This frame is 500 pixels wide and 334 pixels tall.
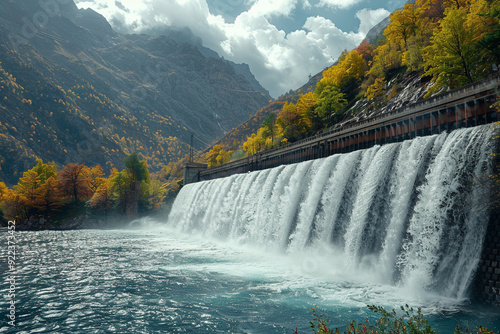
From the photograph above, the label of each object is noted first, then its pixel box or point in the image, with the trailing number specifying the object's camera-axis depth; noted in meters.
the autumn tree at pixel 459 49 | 30.17
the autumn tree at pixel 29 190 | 64.06
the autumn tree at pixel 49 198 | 64.81
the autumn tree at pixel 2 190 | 79.33
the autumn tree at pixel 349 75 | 66.62
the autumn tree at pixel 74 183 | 71.25
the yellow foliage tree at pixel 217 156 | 104.31
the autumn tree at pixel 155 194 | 77.06
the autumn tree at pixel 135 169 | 78.38
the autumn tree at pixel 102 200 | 68.94
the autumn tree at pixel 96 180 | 81.44
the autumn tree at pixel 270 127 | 76.29
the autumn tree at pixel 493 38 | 28.70
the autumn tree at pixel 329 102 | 59.56
